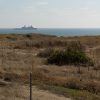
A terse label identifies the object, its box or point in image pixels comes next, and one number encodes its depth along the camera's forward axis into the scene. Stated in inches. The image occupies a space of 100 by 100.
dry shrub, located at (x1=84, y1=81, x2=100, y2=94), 474.3
